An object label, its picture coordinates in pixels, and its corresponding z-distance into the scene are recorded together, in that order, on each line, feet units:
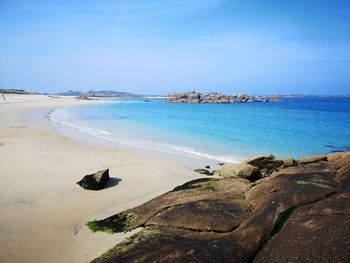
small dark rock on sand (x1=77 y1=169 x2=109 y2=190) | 39.50
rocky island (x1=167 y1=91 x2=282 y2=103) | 484.74
